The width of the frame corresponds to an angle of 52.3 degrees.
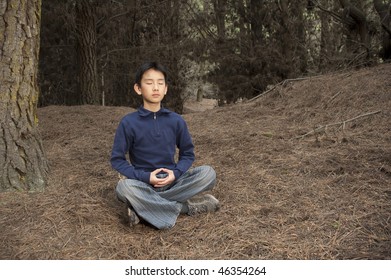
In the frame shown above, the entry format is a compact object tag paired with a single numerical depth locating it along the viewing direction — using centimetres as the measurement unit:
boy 284
